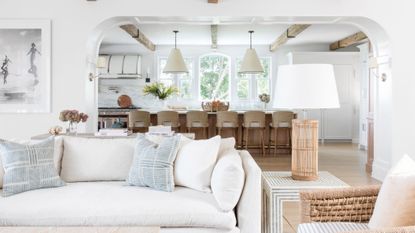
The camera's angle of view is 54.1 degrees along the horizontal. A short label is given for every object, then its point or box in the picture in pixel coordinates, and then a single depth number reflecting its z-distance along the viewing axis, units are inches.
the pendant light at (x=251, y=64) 339.3
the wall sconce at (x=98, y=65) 222.6
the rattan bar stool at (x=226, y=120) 317.7
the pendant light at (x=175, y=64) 326.3
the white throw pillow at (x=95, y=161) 124.6
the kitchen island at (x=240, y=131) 333.7
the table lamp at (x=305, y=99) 106.5
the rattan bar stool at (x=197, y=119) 316.8
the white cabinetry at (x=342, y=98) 411.2
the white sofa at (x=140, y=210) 98.9
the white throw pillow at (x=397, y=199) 71.9
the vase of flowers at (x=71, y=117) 171.5
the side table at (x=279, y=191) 107.1
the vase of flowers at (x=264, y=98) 365.4
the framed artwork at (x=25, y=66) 208.2
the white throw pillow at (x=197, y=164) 112.2
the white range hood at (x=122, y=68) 416.2
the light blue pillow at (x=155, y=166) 113.6
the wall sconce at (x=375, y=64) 225.9
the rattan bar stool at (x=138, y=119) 314.5
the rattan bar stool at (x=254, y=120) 318.3
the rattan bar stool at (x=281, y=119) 318.7
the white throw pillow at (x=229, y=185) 101.7
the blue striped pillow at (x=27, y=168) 110.9
